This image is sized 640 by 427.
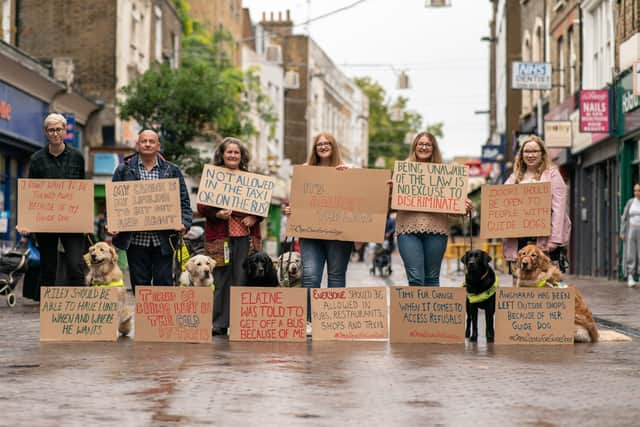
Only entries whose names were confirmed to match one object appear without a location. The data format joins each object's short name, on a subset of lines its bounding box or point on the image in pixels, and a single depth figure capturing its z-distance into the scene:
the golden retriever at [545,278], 11.01
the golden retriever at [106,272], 11.30
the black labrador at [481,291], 11.16
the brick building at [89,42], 39.16
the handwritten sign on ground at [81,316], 11.09
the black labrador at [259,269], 11.55
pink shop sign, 26.44
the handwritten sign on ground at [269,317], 11.16
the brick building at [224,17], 61.47
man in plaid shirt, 11.40
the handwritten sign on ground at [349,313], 11.31
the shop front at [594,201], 27.11
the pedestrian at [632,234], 22.78
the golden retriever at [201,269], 11.90
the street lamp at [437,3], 28.03
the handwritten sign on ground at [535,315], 11.07
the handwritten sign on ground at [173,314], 10.98
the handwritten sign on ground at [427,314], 11.09
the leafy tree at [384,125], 111.00
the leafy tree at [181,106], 35.72
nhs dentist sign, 32.94
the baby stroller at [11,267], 16.38
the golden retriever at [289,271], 13.52
